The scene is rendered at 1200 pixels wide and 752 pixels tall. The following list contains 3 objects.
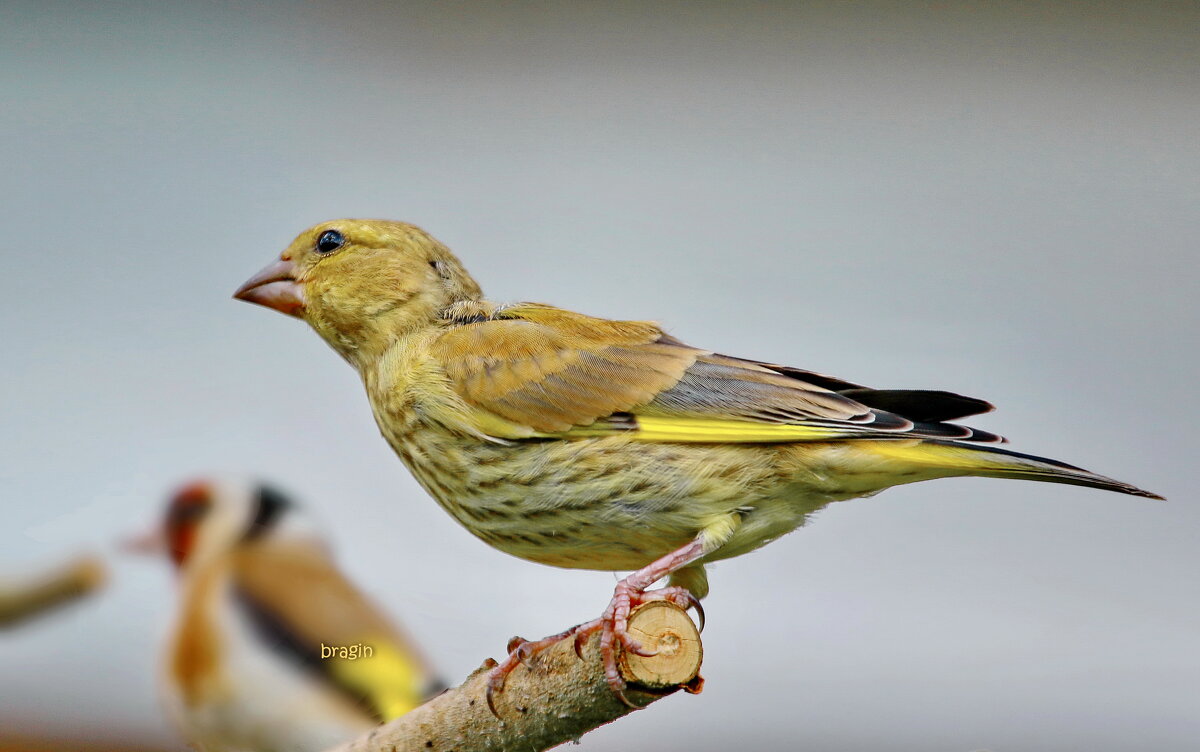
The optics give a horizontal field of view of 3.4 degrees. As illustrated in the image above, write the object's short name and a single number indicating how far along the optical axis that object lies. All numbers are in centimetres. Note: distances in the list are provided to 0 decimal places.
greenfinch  308
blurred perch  326
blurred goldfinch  317
